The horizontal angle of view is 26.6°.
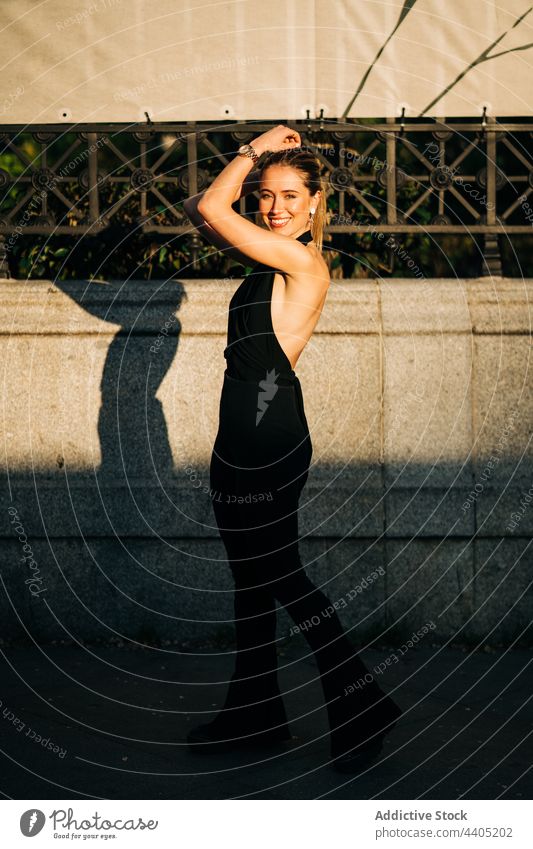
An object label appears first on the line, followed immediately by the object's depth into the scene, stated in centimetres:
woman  439
